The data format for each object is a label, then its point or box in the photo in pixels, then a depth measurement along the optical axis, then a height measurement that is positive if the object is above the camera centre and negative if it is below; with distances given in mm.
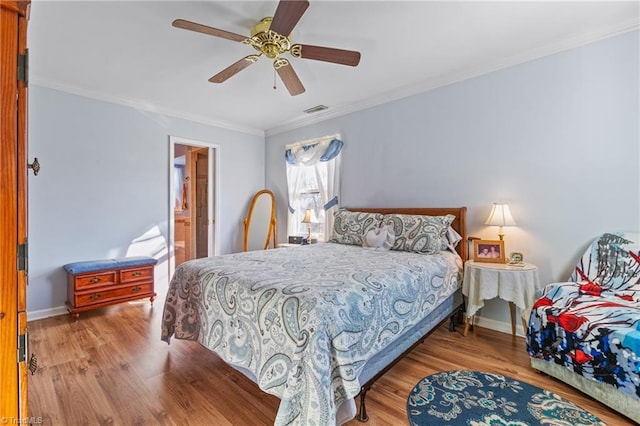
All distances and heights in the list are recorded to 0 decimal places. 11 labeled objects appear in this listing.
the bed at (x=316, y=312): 1369 -610
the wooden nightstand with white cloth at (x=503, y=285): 2436 -641
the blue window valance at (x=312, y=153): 4141 +836
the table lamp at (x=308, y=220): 4341 -165
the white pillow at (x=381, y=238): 3035 -301
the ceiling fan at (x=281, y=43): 1714 +1133
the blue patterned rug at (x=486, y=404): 1629 -1166
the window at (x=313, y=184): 4243 +385
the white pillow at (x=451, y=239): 2935 -303
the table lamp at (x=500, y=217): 2646 -72
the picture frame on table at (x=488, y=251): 2674 -387
